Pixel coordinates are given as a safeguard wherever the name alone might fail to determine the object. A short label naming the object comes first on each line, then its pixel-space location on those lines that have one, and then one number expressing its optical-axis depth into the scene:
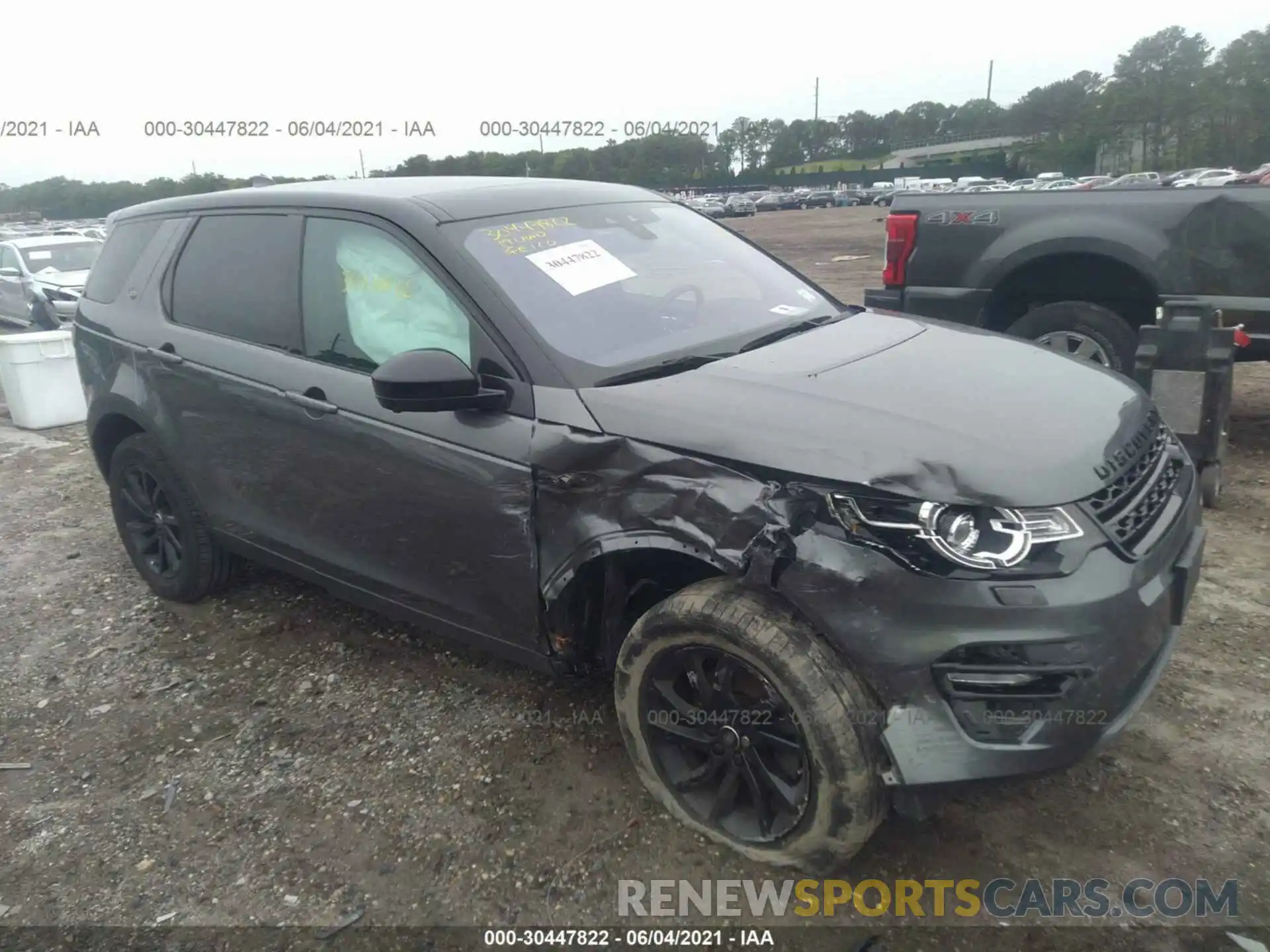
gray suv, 2.11
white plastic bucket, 7.88
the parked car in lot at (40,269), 13.37
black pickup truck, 5.19
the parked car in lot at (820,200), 57.84
